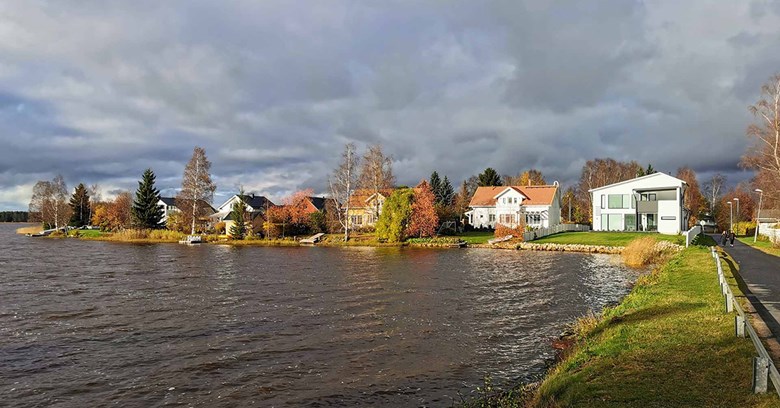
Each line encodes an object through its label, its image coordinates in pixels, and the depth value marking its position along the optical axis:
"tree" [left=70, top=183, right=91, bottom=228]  103.12
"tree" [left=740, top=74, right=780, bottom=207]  35.25
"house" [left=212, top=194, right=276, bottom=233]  74.56
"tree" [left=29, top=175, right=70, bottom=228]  96.19
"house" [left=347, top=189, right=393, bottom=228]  72.75
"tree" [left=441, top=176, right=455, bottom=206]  96.62
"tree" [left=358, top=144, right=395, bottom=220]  69.69
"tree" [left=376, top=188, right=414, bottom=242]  64.25
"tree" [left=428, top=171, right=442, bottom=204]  95.02
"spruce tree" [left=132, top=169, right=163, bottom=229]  79.46
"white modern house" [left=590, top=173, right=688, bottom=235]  64.31
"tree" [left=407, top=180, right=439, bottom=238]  65.88
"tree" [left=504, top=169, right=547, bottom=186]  108.94
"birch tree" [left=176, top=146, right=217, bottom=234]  73.25
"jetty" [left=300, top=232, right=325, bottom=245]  67.50
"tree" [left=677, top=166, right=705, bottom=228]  92.56
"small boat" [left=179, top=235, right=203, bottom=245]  69.44
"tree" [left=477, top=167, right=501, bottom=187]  99.81
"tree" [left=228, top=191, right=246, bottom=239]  71.88
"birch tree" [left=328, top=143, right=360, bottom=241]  66.88
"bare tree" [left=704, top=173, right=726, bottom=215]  108.61
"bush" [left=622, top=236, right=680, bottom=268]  38.25
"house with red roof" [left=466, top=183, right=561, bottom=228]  78.06
